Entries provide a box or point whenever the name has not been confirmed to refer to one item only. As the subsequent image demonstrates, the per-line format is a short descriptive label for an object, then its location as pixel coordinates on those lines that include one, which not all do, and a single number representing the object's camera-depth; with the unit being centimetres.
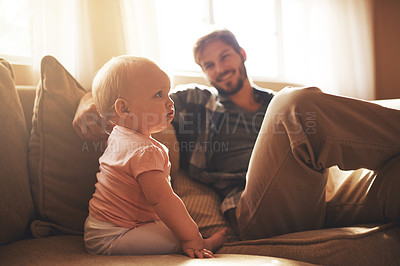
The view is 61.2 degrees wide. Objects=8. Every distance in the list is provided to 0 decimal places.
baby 90
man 94
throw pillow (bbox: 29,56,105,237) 105
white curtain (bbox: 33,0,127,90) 155
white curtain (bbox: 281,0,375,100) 286
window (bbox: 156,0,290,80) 231
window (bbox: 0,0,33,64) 158
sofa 84
